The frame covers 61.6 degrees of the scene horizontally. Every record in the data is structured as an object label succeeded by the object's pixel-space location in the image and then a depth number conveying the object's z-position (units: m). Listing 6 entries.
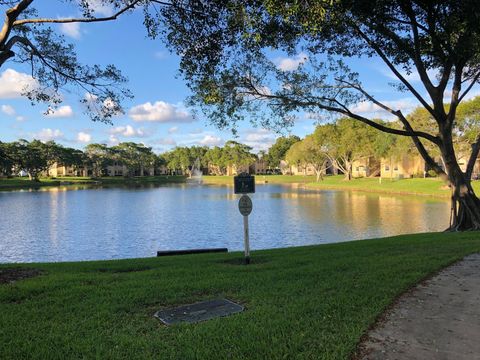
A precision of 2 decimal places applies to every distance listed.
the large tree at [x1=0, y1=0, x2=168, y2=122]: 7.54
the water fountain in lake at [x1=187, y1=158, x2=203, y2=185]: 102.38
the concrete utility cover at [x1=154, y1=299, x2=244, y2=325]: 4.59
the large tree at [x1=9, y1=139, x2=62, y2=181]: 68.57
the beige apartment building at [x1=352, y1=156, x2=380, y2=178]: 76.25
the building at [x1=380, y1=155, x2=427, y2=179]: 62.91
